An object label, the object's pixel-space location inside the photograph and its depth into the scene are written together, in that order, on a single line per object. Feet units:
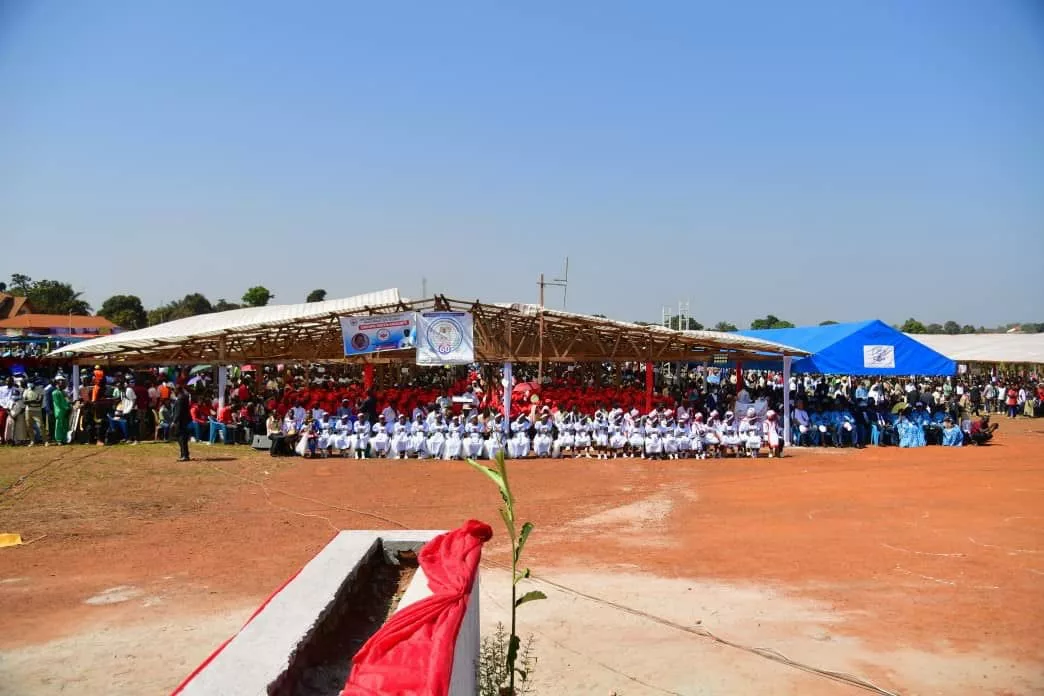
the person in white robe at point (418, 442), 58.95
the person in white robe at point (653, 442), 60.03
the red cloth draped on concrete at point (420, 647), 9.99
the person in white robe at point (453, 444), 58.59
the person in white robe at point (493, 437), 57.82
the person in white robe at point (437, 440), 59.11
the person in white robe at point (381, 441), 58.90
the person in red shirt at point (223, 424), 62.75
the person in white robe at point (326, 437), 58.90
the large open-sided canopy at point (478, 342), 60.75
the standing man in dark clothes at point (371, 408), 61.54
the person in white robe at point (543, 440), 60.18
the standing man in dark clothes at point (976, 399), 107.45
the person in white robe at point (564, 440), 60.44
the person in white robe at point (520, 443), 59.36
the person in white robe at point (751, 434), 61.72
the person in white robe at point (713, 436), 61.31
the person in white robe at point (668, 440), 60.23
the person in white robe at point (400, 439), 58.90
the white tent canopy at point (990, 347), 97.76
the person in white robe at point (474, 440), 58.39
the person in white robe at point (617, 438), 60.64
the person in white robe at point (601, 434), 60.70
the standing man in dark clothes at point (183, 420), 52.01
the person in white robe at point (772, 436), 61.41
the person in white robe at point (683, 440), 60.54
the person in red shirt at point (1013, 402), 101.30
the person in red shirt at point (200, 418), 62.90
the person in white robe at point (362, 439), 58.80
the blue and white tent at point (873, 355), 68.95
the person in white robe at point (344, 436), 58.70
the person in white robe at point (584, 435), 60.59
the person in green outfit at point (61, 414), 59.31
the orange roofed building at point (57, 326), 137.18
